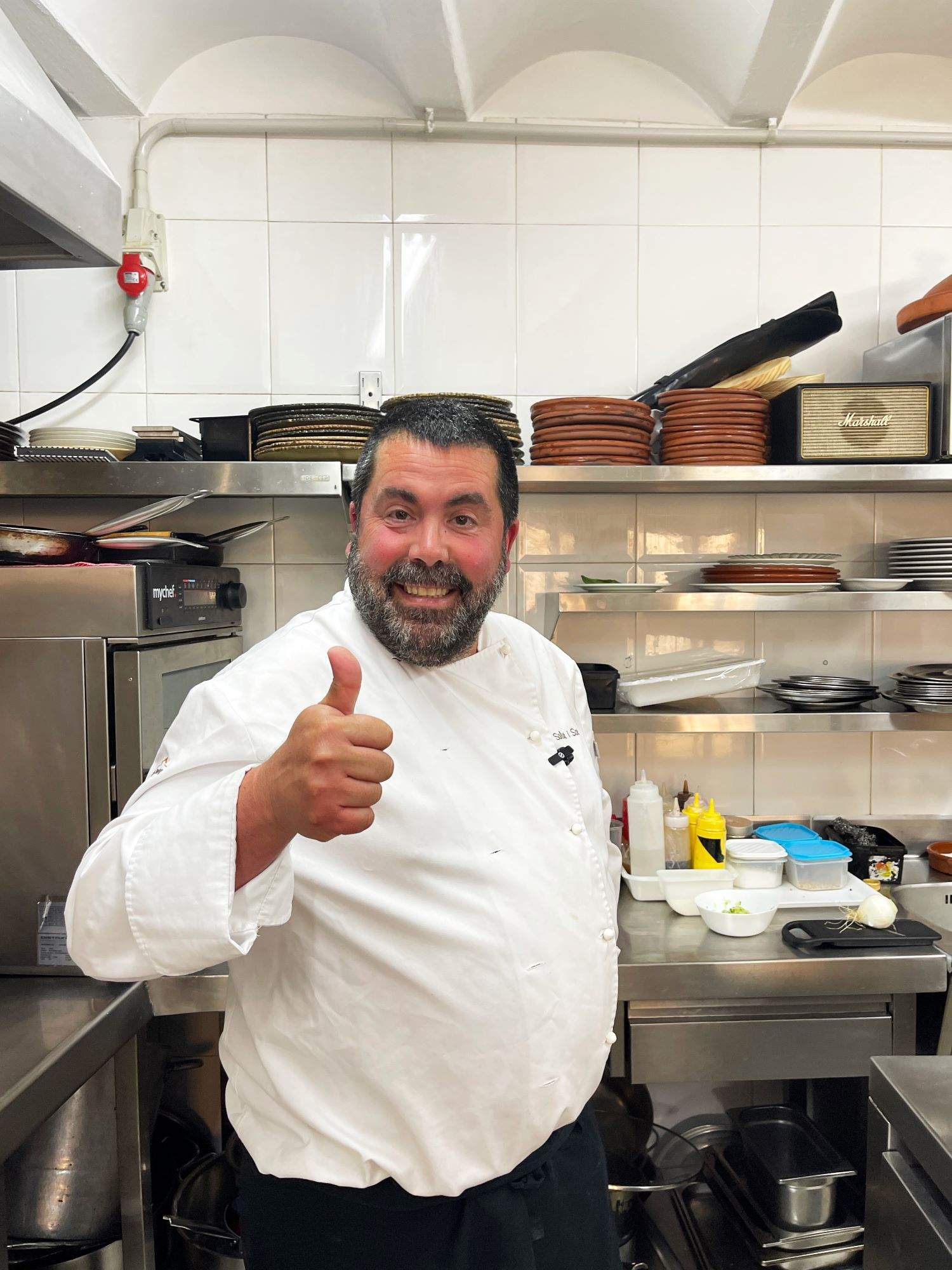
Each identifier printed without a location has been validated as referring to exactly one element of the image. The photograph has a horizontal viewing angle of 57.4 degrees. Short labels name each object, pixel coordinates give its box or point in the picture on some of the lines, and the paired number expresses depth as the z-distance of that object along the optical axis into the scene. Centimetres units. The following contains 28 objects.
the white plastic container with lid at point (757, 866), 210
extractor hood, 113
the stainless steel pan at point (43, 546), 167
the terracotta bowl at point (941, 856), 231
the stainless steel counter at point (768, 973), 178
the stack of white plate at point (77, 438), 201
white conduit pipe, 227
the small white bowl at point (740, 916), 190
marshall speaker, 209
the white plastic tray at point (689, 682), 216
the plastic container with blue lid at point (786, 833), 224
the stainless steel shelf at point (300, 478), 195
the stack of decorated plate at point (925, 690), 214
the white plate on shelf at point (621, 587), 212
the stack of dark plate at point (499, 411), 196
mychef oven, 165
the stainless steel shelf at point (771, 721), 210
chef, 114
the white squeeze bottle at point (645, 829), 213
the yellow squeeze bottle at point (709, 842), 215
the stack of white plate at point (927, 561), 216
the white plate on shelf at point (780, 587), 209
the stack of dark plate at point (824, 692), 217
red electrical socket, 225
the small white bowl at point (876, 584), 213
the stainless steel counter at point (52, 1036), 134
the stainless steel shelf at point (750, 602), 206
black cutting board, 184
